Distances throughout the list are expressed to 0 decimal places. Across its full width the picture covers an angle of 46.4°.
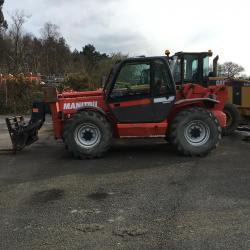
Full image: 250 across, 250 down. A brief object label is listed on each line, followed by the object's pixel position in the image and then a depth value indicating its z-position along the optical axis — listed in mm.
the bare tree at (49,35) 32684
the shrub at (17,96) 13982
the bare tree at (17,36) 28180
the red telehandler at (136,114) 6233
